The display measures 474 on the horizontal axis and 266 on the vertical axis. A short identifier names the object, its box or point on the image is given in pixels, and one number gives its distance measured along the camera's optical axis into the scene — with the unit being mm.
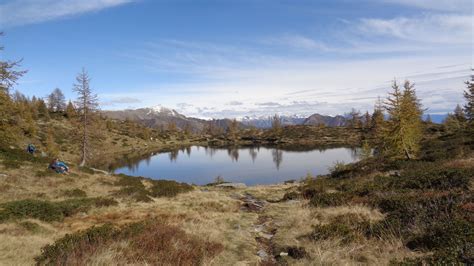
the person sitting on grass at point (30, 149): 33938
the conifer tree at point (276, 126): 167575
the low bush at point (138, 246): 6984
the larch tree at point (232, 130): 174125
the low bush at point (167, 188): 25125
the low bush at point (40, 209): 13086
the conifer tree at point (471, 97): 45862
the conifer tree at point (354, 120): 150475
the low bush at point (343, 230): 9501
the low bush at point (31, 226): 11312
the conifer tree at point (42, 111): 99875
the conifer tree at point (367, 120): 126900
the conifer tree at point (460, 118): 92194
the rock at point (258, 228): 13284
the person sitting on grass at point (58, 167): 26469
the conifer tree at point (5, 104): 24750
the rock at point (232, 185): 32438
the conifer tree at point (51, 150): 48566
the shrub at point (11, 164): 24562
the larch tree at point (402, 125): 32875
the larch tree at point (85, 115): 39594
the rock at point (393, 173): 22759
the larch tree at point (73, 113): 40144
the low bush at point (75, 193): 20984
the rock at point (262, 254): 9592
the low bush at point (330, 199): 16109
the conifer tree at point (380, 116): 36119
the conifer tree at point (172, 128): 191562
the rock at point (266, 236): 12148
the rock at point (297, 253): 8820
